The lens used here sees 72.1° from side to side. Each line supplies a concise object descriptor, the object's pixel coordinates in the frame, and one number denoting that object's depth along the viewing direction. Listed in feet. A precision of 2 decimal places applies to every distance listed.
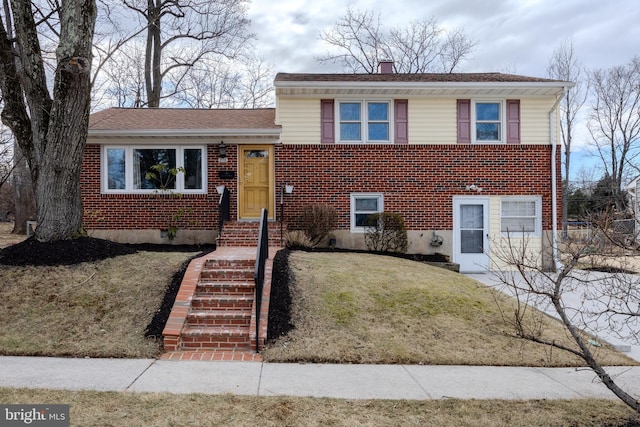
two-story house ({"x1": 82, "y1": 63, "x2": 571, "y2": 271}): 37.76
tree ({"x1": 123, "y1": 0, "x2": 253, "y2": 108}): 69.51
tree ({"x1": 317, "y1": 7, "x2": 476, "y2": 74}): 87.20
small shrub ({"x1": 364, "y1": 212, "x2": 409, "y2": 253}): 36.73
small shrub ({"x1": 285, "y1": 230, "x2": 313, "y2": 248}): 34.65
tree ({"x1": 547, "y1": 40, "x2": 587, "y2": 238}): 86.22
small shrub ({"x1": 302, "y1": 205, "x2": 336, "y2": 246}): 36.52
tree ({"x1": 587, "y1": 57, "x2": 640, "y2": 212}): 83.20
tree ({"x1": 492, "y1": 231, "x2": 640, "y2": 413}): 11.64
